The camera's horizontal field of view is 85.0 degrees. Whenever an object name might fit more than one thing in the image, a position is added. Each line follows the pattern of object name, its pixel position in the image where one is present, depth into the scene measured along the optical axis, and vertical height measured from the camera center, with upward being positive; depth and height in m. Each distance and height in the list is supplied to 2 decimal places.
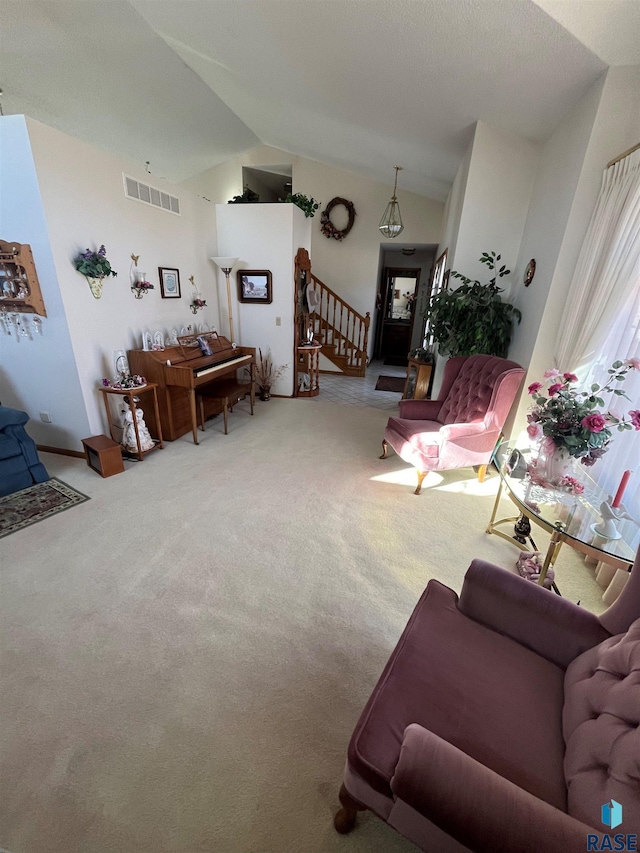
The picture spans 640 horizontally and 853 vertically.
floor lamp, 4.44 +0.39
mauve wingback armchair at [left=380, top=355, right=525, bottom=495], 2.69 -0.92
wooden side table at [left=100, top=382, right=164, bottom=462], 3.09 -0.86
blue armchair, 2.61 -1.21
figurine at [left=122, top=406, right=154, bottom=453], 3.22 -1.24
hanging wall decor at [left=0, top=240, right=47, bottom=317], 2.68 +0.04
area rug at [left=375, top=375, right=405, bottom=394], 6.16 -1.40
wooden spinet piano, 3.42 -0.76
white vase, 1.75 -0.75
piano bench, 3.87 -1.04
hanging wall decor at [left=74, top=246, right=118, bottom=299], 2.85 +0.18
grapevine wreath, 6.62 +1.43
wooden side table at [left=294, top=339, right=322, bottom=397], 5.32 -1.00
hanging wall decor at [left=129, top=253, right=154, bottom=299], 3.43 +0.09
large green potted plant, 3.27 -0.10
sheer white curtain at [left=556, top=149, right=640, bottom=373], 2.01 +0.24
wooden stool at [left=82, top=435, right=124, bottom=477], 2.91 -1.32
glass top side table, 1.47 -0.92
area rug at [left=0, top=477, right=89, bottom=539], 2.37 -1.49
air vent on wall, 3.27 +0.92
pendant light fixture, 5.00 +1.02
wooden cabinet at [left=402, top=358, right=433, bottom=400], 4.45 -0.90
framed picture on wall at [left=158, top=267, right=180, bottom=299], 3.82 +0.11
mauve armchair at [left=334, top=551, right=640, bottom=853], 0.72 -1.05
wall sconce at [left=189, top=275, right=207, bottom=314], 4.37 -0.10
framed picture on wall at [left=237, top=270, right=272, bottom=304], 4.79 +0.14
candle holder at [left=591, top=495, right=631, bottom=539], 1.55 -0.91
